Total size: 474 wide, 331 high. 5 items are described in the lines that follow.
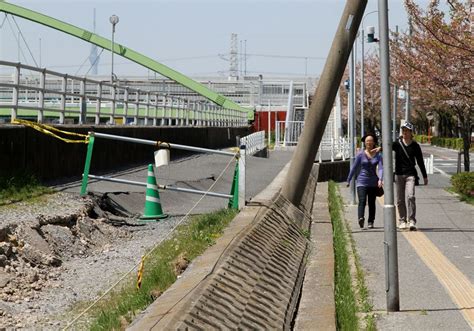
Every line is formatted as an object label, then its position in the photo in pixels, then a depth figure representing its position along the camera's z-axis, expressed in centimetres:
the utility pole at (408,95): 2884
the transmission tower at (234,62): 18325
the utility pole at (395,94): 4083
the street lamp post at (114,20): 4706
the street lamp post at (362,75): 3641
